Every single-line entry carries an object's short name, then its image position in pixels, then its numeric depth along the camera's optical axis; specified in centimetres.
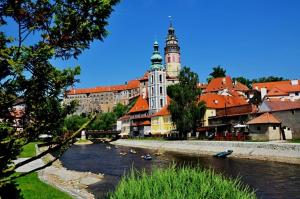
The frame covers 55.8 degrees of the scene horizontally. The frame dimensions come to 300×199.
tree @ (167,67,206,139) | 5822
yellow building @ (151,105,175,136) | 8391
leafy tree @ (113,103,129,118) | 11970
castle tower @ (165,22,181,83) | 12897
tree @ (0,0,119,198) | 548
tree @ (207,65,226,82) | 10893
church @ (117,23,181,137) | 8679
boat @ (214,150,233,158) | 4157
